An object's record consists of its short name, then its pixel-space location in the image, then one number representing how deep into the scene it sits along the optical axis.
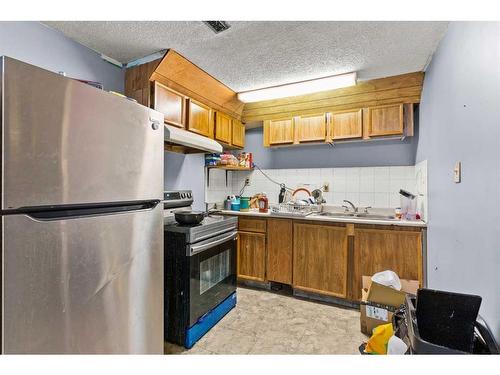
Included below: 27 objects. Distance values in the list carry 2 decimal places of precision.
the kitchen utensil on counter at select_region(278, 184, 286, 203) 3.29
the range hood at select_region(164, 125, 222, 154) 1.83
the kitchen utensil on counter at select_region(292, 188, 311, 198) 3.16
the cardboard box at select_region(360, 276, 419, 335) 1.90
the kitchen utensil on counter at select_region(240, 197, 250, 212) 3.15
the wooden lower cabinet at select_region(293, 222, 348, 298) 2.44
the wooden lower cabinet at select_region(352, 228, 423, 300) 2.19
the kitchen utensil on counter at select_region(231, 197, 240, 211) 3.16
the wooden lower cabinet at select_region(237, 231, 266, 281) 2.81
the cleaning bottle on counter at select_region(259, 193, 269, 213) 3.17
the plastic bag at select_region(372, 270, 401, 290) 1.95
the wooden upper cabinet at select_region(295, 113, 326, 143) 2.87
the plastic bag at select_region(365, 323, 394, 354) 1.41
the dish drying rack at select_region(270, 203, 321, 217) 2.73
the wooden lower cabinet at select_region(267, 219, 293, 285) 2.68
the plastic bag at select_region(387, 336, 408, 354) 1.11
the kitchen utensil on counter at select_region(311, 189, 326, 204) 3.09
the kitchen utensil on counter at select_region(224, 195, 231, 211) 3.25
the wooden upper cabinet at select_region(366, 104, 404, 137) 2.50
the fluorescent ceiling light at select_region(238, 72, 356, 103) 2.37
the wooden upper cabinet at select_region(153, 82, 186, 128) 2.08
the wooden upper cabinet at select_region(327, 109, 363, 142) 2.69
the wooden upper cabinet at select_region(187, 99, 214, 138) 2.46
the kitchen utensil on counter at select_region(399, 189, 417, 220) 2.45
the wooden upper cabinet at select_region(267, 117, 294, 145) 3.04
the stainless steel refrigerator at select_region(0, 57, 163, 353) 0.81
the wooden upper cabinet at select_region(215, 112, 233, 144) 2.87
